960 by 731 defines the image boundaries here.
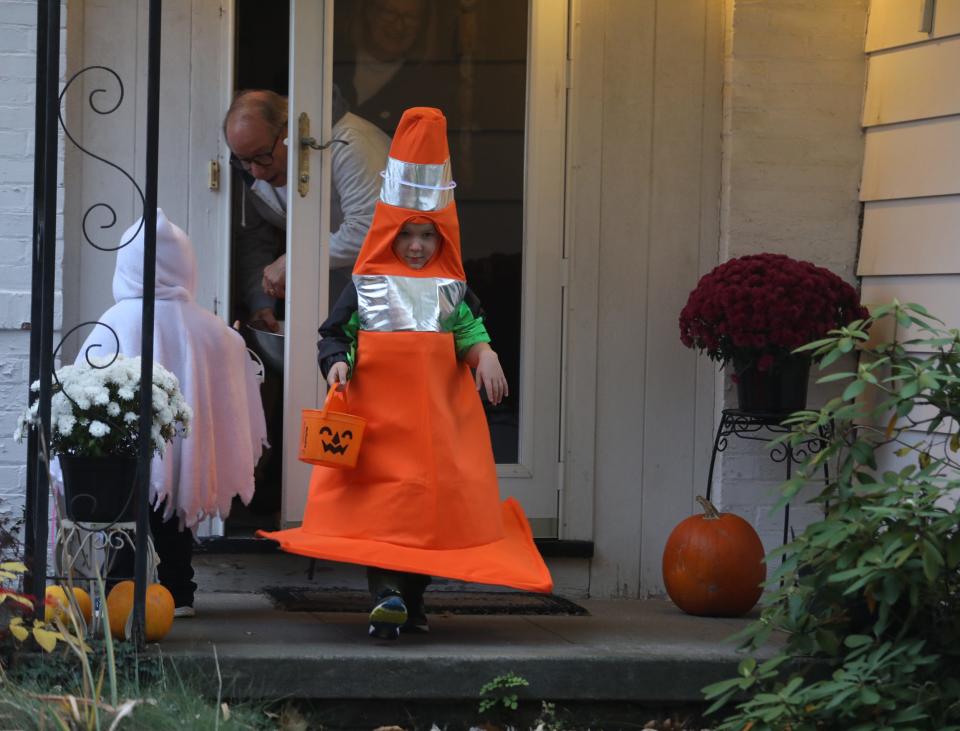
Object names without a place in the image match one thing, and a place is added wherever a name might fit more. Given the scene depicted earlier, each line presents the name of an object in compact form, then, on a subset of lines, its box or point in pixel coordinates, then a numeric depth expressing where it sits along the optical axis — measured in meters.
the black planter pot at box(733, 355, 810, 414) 10.20
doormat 9.80
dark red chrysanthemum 9.94
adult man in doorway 10.56
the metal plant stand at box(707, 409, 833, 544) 10.40
